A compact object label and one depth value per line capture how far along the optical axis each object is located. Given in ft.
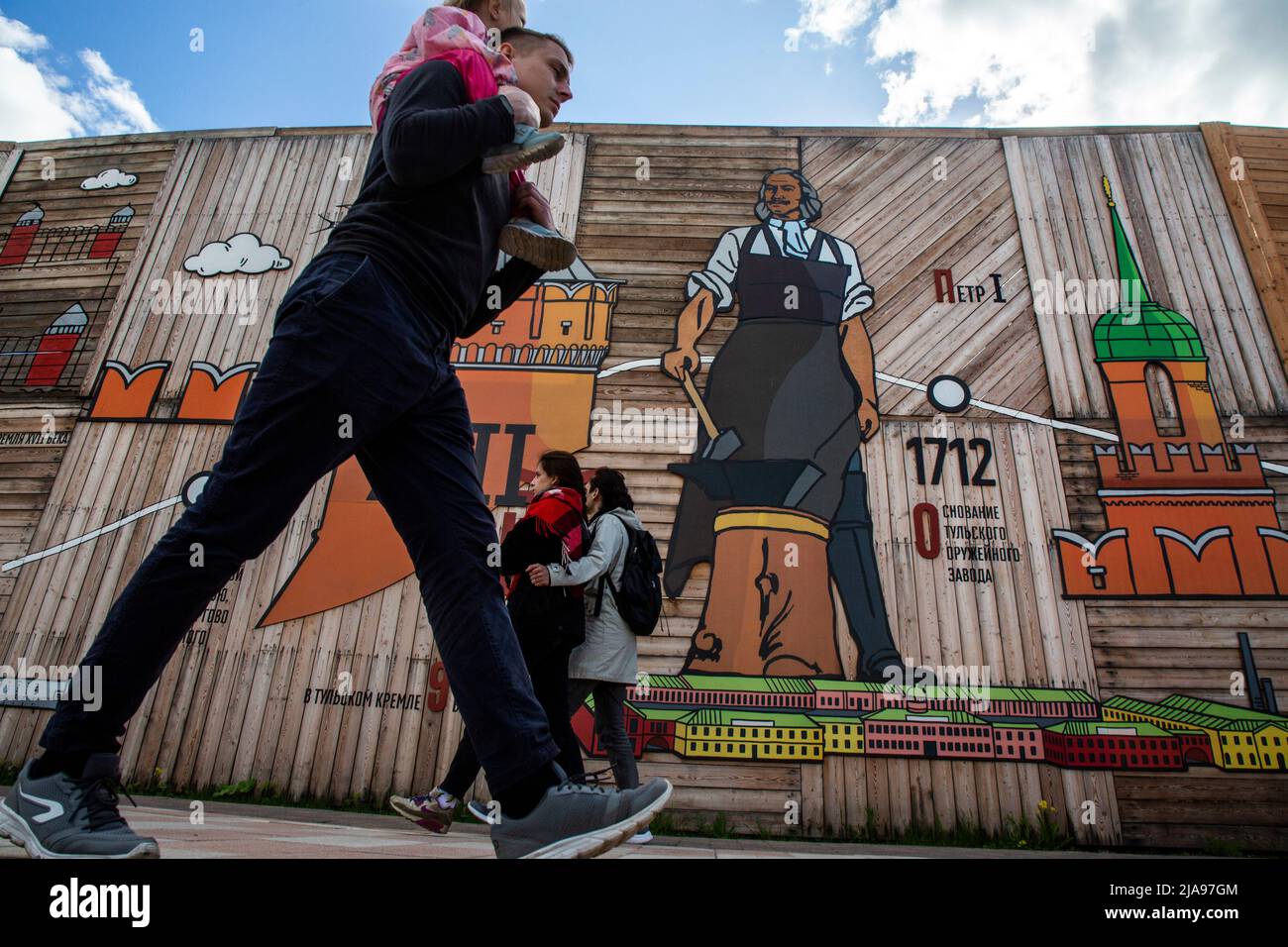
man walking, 3.83
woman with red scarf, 9.65
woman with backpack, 11.13
